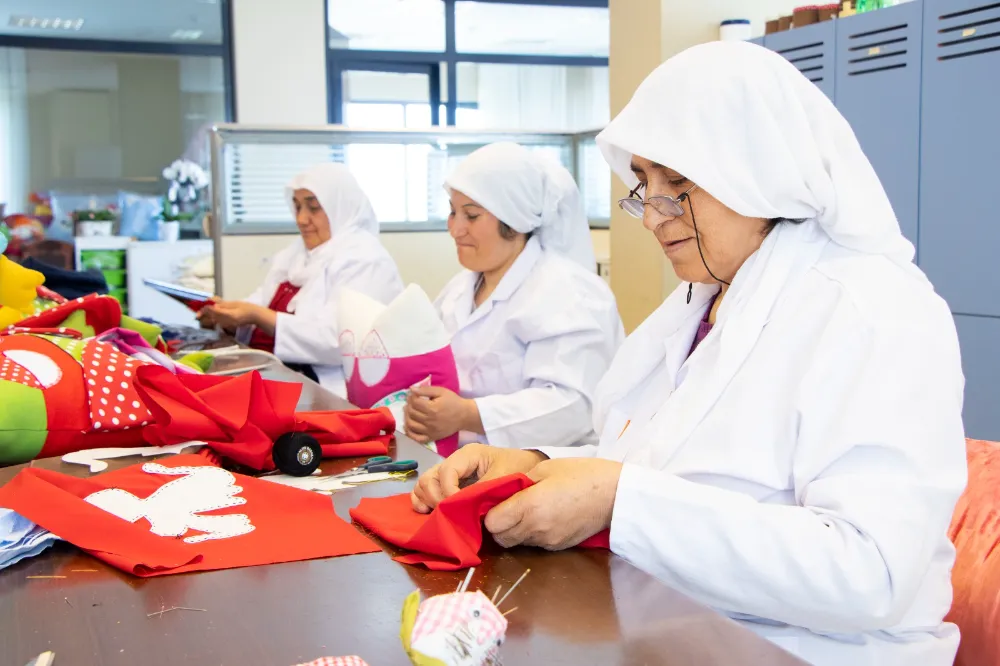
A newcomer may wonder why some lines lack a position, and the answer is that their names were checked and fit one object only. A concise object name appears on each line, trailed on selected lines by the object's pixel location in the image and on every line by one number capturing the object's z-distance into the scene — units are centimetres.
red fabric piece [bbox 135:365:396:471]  142
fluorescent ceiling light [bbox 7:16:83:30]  750
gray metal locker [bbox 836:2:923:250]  320
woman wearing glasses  105
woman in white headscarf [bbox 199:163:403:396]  352
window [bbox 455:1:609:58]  864
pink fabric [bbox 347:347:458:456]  222
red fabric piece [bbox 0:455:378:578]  102
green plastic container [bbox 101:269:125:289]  733
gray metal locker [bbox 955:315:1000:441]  297
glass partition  480
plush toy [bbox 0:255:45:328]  216
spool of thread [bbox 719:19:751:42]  414
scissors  141
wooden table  81
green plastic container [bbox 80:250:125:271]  728
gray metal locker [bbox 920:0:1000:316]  294
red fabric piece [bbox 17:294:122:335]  195
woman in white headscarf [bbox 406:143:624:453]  239
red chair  121
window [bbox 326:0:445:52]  823
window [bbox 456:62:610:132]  883
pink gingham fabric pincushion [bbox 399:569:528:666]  65
